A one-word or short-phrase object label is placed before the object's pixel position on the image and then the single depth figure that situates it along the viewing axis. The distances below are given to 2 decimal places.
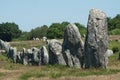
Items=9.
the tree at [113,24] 124.05
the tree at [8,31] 132.75
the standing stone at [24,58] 46.54
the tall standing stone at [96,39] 31.19
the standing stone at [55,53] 37.78
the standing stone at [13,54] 53.15
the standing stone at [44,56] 41.86
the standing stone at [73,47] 35.16
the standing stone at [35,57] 44.12
